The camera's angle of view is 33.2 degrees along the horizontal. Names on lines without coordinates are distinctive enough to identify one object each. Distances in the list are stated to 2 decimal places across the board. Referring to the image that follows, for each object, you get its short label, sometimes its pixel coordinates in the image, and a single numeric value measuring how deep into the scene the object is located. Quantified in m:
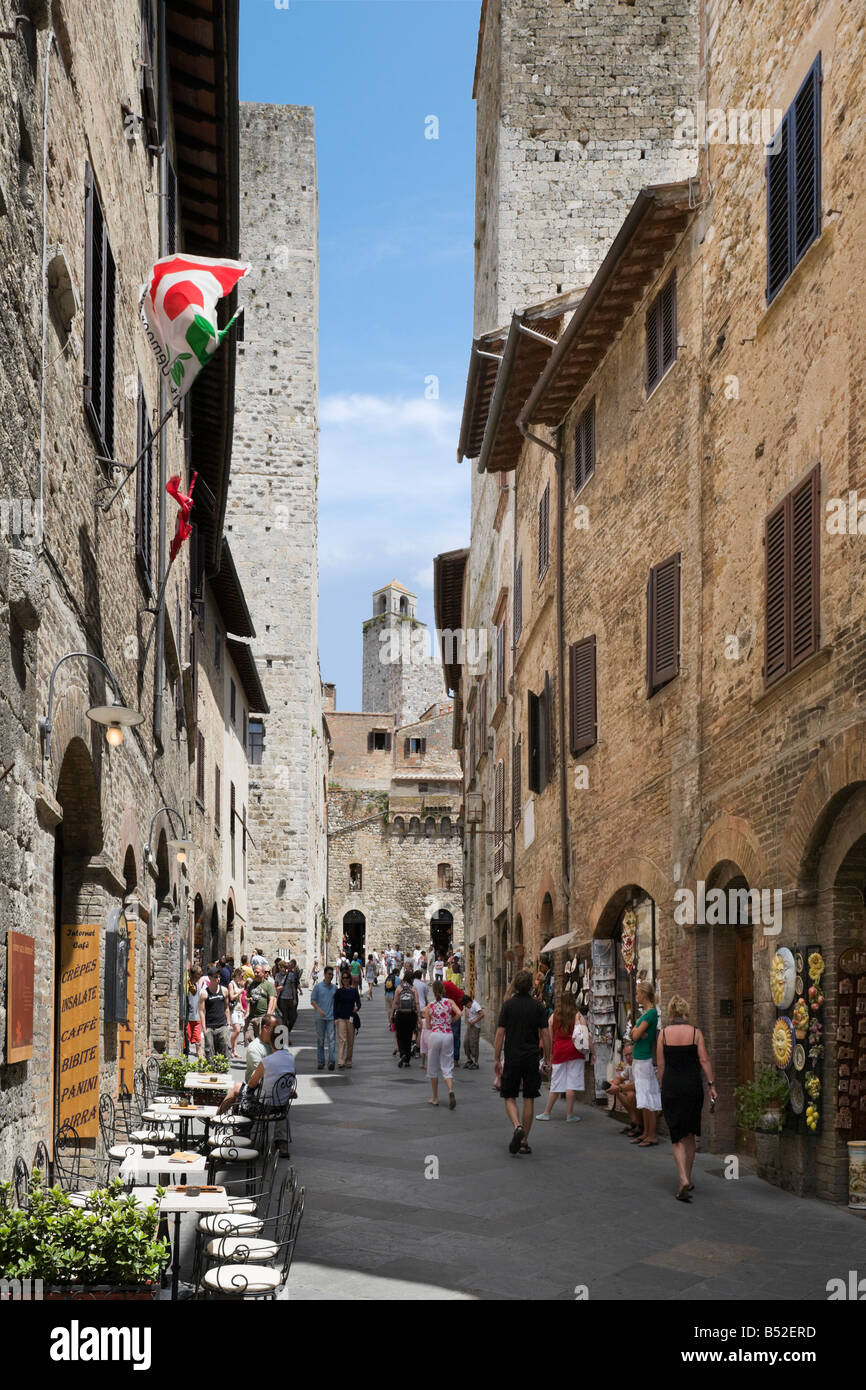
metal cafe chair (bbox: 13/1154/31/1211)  6.93
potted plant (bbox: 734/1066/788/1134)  10.38
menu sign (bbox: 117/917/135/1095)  12.27
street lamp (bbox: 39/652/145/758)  8.98
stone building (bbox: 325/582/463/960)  67.69
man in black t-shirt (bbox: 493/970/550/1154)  12.26
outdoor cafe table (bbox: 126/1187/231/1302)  6.76
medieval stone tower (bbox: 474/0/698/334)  28.83
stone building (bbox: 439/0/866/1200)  9.91
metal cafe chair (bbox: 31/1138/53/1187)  7.50
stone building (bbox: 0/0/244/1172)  7.07
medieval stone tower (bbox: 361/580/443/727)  90.06
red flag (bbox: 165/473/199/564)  14.35
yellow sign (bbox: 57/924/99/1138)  10.16
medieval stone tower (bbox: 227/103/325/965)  43.06
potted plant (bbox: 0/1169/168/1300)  5.16
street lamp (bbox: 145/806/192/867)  17.30
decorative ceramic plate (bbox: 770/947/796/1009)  10.38
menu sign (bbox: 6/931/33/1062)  6.74
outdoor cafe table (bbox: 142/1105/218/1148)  11.12
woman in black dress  10.25
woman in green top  12.69
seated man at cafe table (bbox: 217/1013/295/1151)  11.98
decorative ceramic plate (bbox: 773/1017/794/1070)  10.31
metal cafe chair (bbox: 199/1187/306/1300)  6.10
